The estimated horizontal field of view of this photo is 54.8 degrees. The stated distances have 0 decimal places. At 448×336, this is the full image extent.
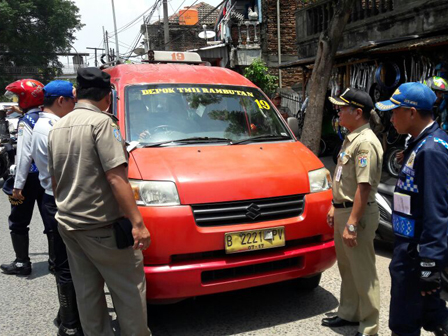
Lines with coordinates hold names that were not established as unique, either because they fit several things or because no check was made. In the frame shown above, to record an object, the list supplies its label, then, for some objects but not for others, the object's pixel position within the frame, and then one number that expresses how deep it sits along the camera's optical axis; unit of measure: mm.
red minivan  3188
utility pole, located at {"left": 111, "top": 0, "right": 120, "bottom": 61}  32500
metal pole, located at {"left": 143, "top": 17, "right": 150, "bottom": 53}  31561
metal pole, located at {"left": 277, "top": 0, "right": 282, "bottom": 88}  18344
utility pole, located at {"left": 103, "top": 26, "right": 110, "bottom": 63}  34050
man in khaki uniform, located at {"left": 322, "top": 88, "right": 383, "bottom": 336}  3064
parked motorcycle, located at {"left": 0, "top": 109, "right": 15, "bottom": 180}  10523
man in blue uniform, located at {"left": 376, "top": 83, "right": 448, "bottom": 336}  2277
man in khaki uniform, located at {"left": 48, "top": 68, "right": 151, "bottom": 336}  2641
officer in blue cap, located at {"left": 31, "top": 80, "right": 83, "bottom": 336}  3426
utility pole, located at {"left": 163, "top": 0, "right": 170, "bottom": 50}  21764
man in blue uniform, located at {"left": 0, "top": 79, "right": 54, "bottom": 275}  4254
